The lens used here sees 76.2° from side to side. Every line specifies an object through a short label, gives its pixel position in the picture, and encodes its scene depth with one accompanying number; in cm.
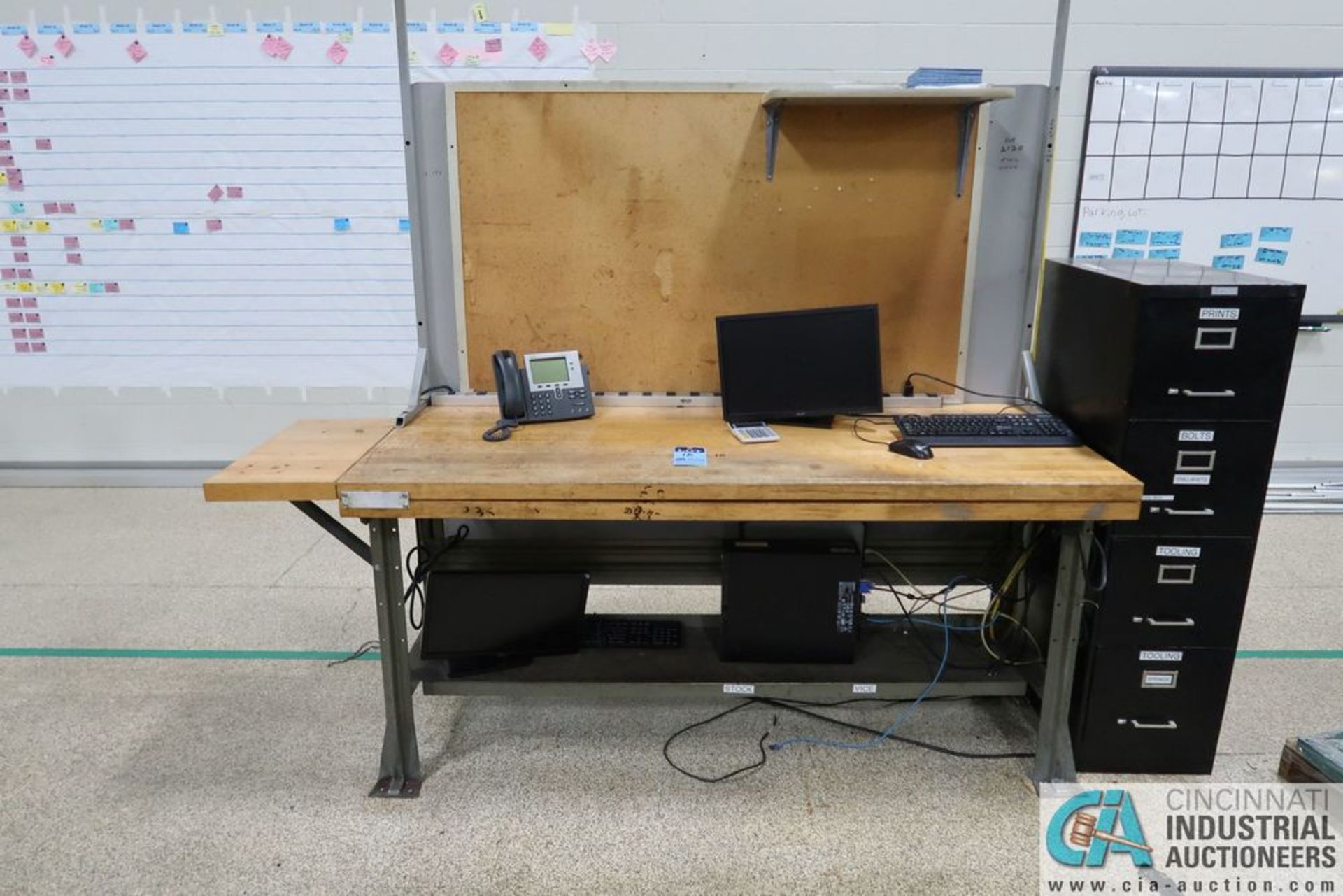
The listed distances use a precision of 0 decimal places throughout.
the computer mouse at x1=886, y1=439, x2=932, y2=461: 187
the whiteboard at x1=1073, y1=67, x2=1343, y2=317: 338
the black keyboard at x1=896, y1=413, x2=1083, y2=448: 196
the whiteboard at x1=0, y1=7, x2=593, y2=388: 347
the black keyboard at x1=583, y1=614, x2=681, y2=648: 224
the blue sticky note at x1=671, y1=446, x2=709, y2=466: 182
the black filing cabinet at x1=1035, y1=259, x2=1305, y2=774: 174
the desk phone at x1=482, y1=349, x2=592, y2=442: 211
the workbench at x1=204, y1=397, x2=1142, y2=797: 171
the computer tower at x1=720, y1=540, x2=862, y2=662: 209
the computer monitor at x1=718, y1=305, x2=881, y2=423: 211
